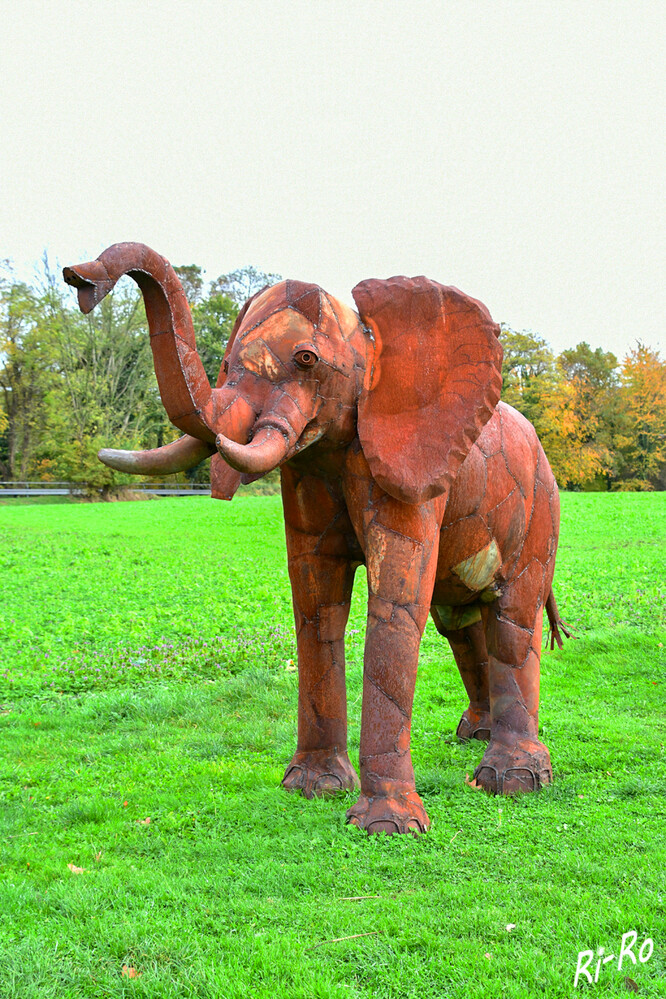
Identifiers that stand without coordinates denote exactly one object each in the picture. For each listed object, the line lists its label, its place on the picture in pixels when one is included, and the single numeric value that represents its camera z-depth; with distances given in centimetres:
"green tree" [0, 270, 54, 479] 3897
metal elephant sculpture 387
